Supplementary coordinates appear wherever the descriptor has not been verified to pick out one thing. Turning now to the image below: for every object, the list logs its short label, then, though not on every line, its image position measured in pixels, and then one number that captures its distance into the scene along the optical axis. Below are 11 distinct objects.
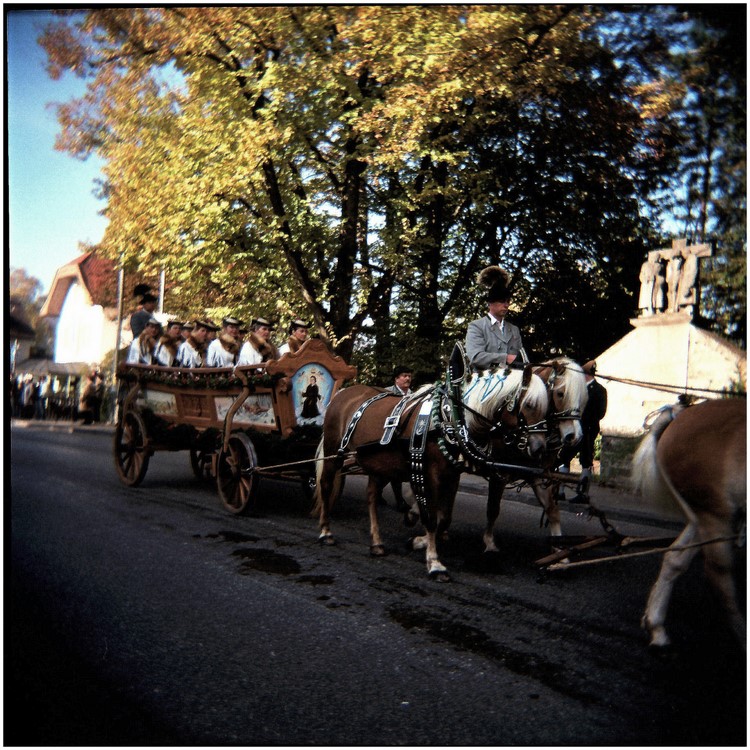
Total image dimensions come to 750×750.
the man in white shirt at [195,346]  8.51
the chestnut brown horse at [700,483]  3.12
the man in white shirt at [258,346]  7.29
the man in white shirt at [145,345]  8.76
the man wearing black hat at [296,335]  7.19
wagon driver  5.03
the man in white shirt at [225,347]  8.00
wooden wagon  6.74
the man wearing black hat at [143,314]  8.36
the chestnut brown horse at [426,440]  4.80
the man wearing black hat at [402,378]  6.70
